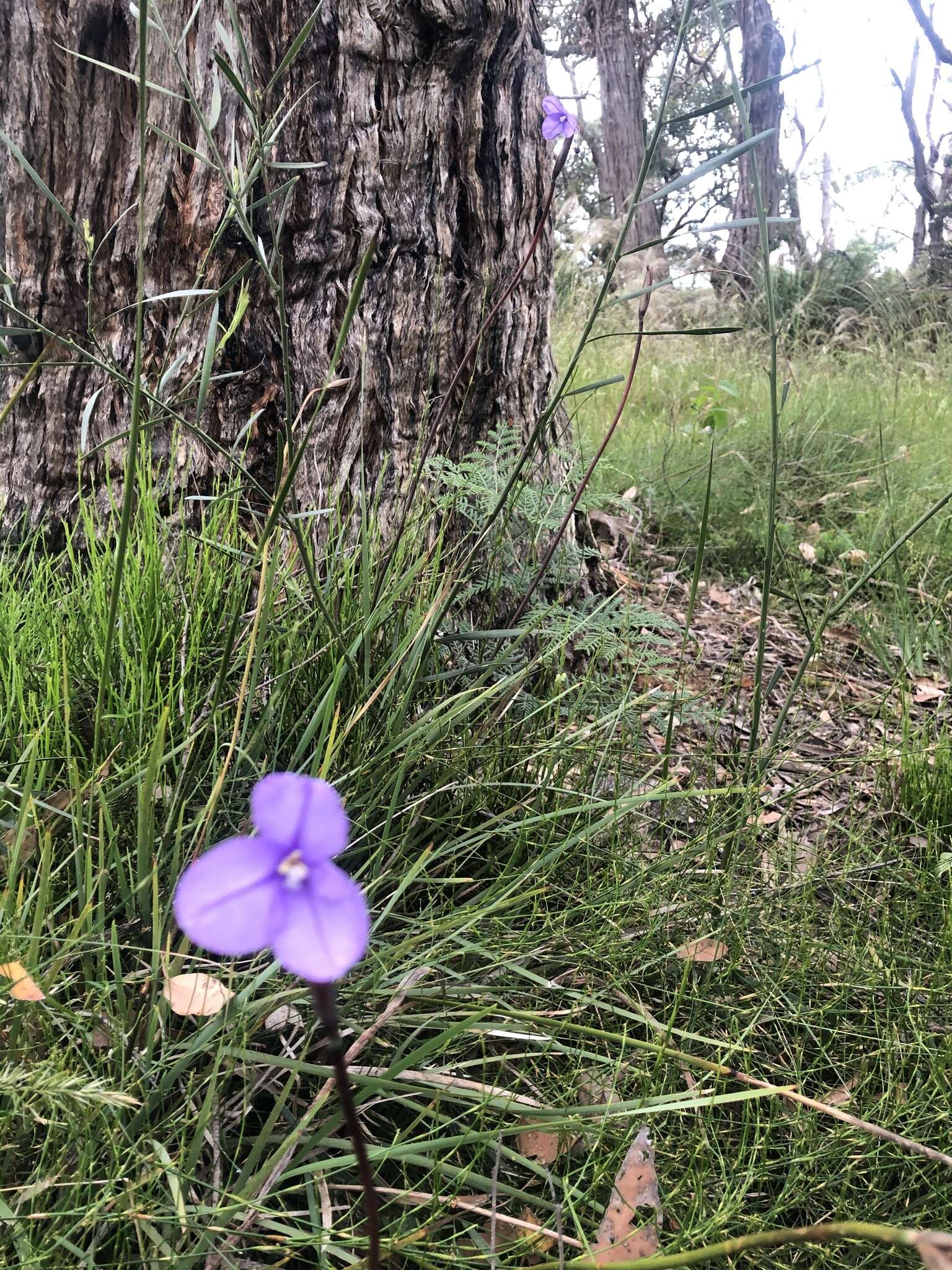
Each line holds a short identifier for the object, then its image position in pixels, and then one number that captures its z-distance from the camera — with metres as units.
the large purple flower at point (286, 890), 0.40
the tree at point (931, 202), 8.71
